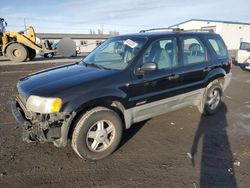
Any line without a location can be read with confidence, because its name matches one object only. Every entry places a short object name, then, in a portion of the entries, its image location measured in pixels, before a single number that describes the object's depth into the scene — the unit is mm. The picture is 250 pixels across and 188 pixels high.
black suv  2627
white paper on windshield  3365
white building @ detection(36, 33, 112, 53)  38997
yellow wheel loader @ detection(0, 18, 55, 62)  13546
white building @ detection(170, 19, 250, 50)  35798
